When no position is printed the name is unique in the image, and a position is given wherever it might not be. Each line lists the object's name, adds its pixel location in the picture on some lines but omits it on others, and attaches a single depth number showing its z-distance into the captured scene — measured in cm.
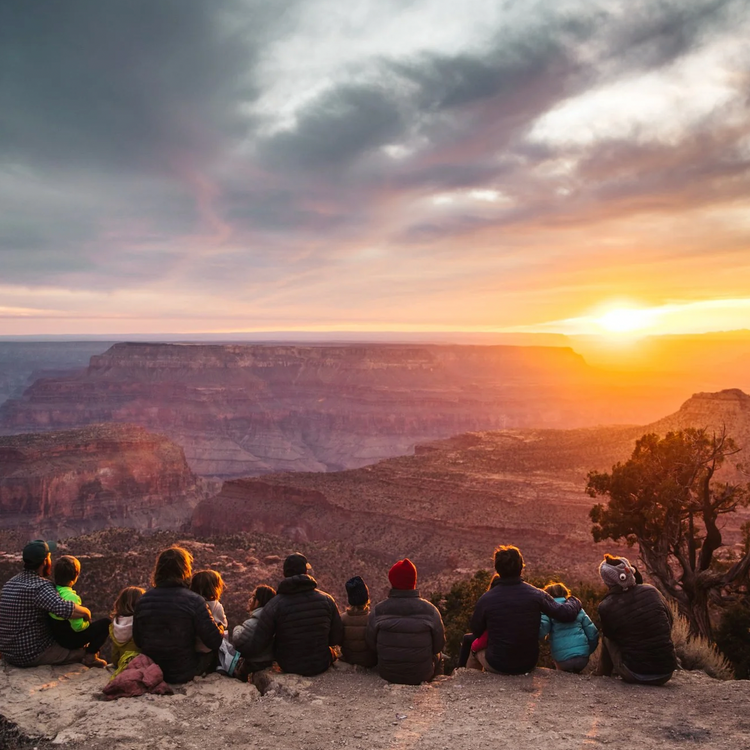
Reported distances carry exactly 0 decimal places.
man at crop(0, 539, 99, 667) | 746
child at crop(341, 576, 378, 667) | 832
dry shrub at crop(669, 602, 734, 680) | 915
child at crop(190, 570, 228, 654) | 834
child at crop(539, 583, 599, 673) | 821
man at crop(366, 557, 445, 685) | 779
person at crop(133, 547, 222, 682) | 740
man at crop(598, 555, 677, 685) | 766
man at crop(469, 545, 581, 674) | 777
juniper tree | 1480
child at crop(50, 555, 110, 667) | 774
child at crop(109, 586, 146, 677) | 762
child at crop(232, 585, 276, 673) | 789
